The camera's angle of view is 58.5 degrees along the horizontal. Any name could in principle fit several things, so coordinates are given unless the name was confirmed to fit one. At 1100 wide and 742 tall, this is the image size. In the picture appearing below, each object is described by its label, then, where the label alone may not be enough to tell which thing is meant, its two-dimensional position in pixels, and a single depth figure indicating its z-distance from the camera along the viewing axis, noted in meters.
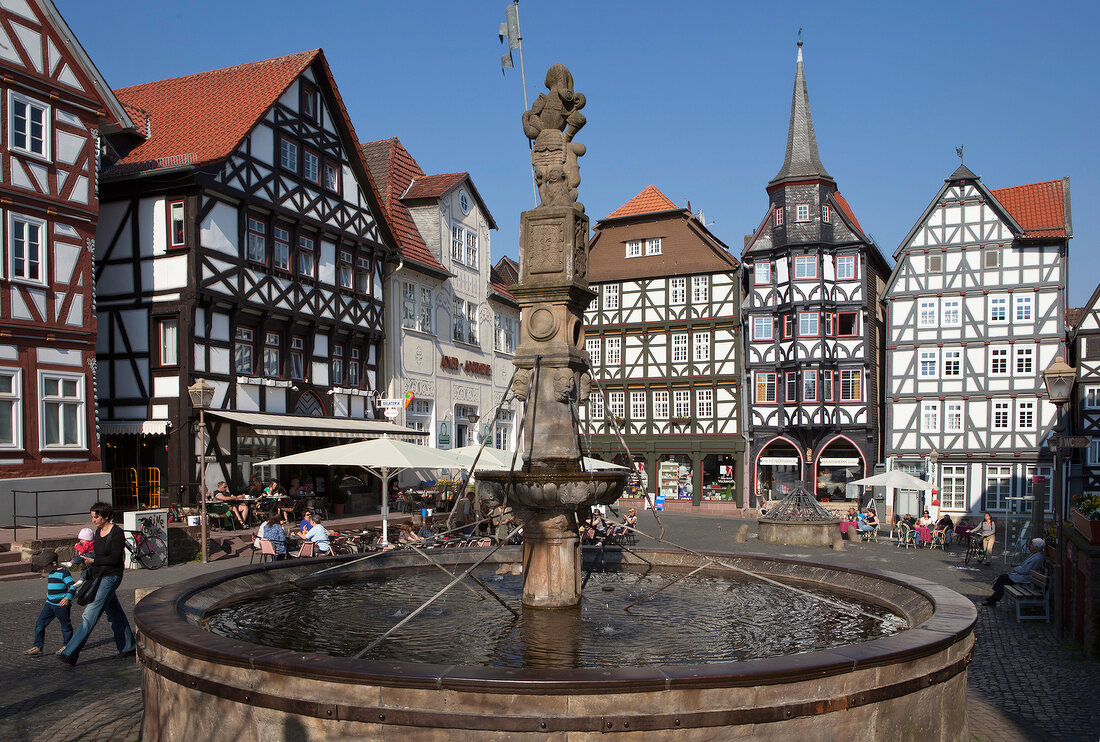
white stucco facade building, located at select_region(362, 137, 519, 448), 36.03
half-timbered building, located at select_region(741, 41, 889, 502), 44.81
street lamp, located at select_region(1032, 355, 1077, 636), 13.84
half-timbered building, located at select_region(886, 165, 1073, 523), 41.03
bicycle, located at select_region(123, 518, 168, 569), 18.70
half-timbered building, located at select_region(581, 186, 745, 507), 48.22
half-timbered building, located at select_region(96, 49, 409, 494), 26.58
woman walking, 10.34
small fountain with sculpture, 5.82
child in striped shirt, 10.55
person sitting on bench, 16.25
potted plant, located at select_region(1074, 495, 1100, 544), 11.82
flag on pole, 15.93
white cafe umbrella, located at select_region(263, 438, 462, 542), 20.67
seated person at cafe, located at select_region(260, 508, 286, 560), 17.28
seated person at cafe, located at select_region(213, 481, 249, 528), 24.59
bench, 14.71
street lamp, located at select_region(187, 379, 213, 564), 20.55
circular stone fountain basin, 5.75
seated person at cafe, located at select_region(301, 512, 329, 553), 17.86
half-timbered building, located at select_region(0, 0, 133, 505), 22.39
